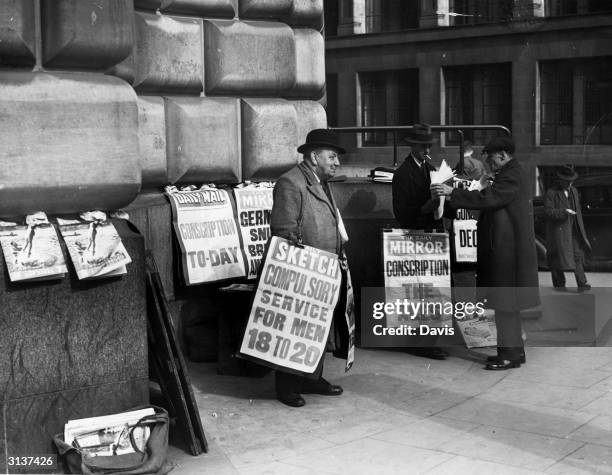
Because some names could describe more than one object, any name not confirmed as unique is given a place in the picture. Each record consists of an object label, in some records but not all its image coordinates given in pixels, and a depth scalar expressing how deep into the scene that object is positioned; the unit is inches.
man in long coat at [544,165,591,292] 539.2
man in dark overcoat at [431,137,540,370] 328.8
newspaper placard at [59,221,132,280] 231.6
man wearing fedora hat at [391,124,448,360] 346.9
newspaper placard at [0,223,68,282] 222.2
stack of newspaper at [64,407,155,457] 226.1
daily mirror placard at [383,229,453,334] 348.8
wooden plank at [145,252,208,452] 237.8
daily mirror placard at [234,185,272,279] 341.4
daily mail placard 323.3
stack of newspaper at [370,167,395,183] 392.2
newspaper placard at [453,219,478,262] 388.2
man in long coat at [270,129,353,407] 283.0
